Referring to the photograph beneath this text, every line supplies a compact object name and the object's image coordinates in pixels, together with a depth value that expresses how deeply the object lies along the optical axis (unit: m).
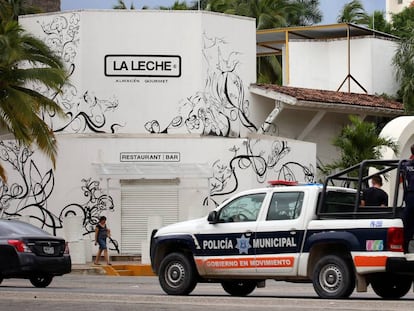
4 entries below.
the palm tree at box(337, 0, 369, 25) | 67.50
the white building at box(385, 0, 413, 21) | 123.88
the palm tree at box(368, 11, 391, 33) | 61.53
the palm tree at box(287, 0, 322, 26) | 68.12
